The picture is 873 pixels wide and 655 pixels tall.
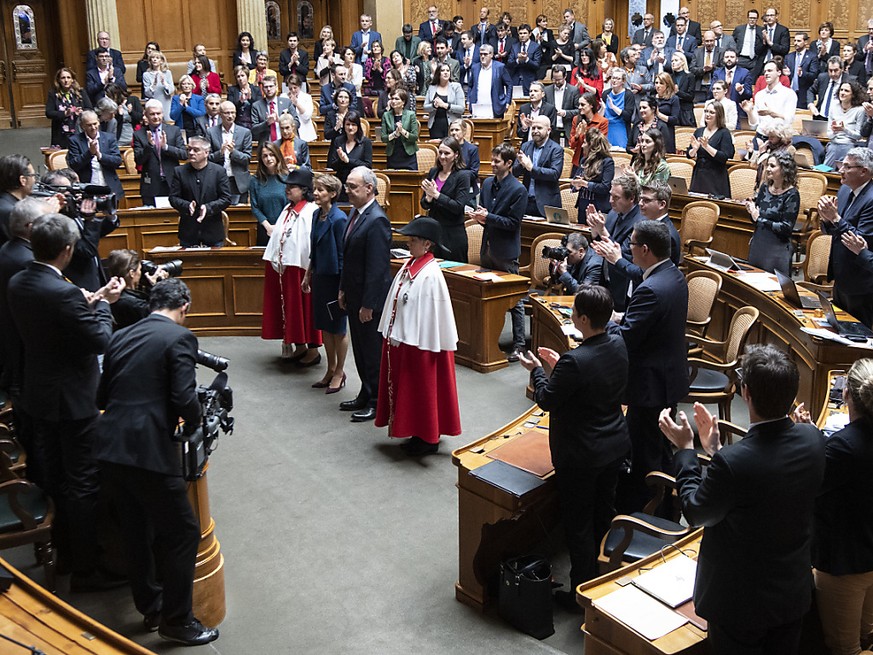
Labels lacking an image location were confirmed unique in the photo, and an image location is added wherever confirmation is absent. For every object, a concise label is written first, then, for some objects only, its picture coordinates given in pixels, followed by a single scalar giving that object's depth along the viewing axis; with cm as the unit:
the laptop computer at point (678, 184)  975
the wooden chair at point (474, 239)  927
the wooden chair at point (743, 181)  1037
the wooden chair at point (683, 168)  1098
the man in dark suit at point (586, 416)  451
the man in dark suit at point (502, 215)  816
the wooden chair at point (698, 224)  938
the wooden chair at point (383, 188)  1148
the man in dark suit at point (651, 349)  515
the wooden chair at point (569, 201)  1009
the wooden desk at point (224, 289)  921
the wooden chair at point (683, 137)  1265
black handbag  472
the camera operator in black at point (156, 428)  433
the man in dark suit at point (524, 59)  1688
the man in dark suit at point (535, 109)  1148
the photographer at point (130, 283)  568
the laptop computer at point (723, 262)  802
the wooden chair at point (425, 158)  1243
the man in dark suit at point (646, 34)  1684
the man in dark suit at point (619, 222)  656
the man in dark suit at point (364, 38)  1688
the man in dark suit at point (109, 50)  1457
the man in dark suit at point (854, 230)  679
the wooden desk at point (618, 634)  357
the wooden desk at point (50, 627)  327
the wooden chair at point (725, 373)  649
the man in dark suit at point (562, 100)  1286
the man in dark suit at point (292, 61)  1555
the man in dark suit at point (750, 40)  1586
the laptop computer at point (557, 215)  902
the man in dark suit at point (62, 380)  478
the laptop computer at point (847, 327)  609
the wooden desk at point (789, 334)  609
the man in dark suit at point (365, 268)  702
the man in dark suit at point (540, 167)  934
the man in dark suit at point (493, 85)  1493
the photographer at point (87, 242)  612
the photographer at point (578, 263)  709
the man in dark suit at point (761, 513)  325
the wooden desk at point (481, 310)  819
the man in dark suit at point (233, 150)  1048
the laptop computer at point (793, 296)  680
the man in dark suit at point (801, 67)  1475
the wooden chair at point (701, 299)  729
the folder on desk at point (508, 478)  473
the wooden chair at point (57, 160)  1085
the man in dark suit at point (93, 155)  1006
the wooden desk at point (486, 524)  479
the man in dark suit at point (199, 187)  882
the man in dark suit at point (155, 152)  1016
